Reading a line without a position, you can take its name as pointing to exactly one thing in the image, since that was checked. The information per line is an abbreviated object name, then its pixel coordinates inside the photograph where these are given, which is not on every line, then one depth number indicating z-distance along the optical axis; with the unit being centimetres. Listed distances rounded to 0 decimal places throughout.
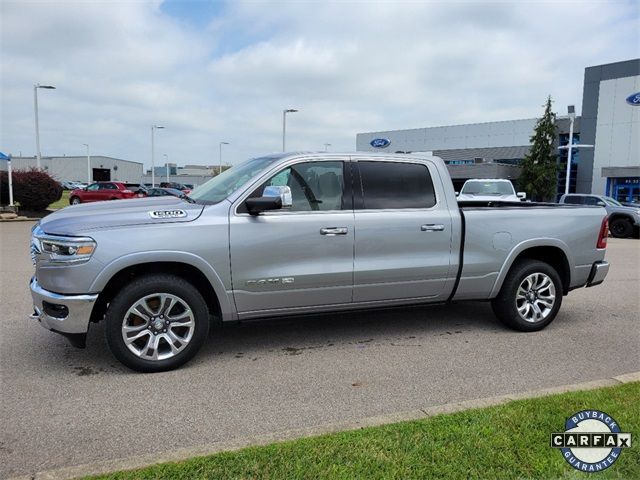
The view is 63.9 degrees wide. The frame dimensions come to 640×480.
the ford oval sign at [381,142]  5888
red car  2938
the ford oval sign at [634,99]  3546
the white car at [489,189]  1788
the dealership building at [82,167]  8388
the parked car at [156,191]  2800
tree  3966
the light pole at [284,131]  3612
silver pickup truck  410
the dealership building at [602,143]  3588
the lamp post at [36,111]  2665
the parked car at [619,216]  1819
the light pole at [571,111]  3090
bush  2211
